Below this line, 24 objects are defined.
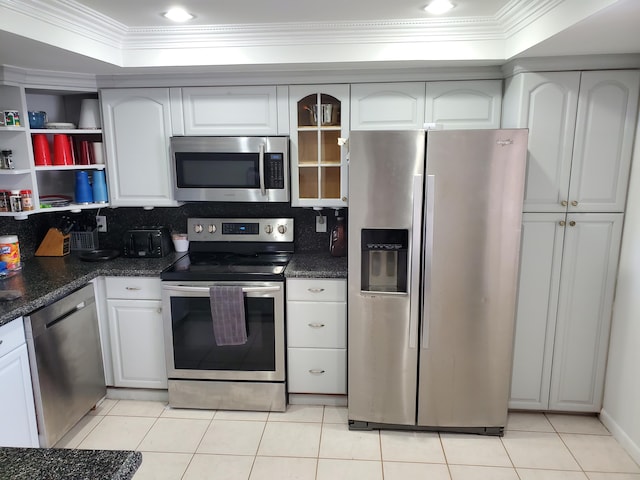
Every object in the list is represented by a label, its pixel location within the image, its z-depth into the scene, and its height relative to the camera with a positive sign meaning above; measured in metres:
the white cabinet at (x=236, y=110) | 2.78 +0.35
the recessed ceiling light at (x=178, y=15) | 2.16 +0.75
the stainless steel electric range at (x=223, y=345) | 2.64 -1.03
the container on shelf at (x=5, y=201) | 2.64 -0.19
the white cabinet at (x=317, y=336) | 2.69 -1.01
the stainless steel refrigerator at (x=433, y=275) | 2.25 -0.57
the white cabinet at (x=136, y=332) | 2.76 -1.01
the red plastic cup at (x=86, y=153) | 2.91 +0.10
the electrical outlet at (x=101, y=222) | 3.26 -0.39
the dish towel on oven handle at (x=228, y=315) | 2.61 -0.85
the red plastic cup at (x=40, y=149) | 2.75 +0.12
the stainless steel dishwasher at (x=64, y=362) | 2.22 -1.04
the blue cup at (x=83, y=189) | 2.91 -0.13
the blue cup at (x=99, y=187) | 2.92 -0.12
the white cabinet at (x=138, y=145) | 2.82 +0.14
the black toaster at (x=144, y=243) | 3.01 -0.50
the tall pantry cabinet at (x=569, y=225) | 2.38 -0.32
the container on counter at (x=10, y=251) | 2.66 -0.49
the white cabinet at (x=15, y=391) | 1.99 -1.02
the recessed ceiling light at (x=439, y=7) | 2.08 +0.75
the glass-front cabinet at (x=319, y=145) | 2.77 +0.14
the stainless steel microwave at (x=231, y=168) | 2.77 +0.00
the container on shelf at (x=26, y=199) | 2.67 -0.18
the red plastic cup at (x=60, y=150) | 2.82 +0.11
